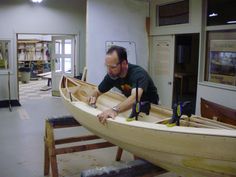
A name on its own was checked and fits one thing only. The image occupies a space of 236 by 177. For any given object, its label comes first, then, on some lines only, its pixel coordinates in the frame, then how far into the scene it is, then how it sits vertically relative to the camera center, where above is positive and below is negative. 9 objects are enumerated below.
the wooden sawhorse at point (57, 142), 3.08 -0.91
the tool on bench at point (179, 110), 2.13 -0.33
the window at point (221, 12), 4.82 +0.92
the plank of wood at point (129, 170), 2.00 -0.75
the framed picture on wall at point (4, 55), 7.37 +0.23
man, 2.50 -0.15
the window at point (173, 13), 5.86 +1.11
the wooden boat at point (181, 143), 1.82 -0.53
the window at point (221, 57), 4.83 +0.15
